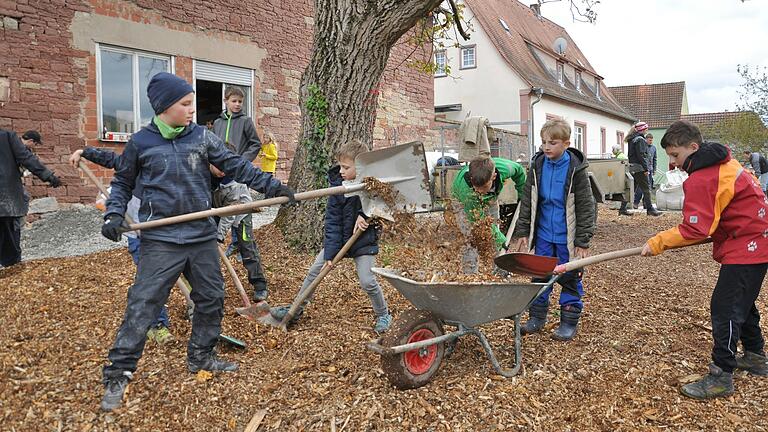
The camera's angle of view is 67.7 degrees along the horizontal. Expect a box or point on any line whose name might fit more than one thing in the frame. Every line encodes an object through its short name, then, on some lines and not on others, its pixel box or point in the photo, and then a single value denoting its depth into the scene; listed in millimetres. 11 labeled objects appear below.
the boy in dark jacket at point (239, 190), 4141
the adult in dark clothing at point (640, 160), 10758
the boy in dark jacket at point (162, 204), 2994
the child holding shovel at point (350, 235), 3912
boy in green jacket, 4047
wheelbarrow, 2939
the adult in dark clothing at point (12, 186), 5742
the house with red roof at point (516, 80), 22250
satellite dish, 27888
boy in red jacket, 2986
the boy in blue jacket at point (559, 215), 3803
